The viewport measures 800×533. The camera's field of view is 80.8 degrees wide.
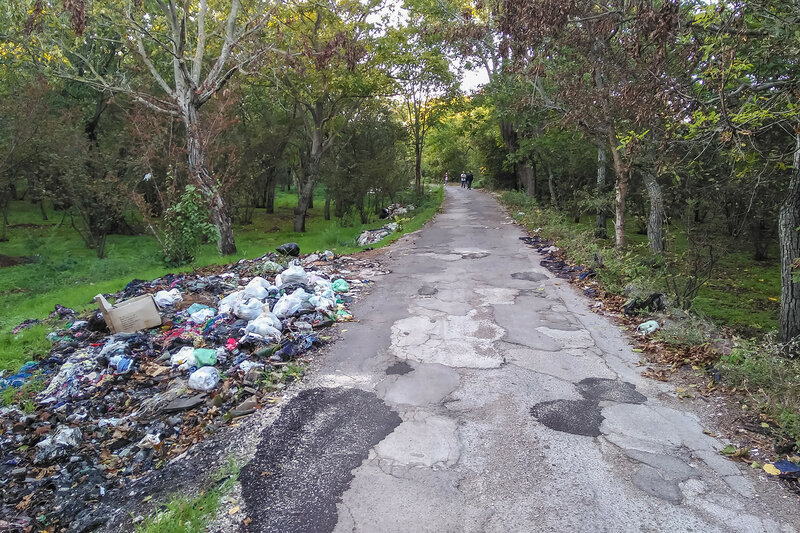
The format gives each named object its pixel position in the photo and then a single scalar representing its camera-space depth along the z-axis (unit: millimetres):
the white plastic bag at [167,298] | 7371
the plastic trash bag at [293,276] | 7869
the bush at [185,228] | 12297
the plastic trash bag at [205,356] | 5145
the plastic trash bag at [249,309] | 6281
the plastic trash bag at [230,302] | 6618
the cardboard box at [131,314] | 6219
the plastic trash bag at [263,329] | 5758
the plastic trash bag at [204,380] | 4676
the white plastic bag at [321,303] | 6848
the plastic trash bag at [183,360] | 5176
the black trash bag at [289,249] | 10991
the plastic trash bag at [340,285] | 8172
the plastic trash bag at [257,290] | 6988
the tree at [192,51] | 11719
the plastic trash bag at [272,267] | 9295
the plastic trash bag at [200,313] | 6574
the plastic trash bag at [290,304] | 6543
